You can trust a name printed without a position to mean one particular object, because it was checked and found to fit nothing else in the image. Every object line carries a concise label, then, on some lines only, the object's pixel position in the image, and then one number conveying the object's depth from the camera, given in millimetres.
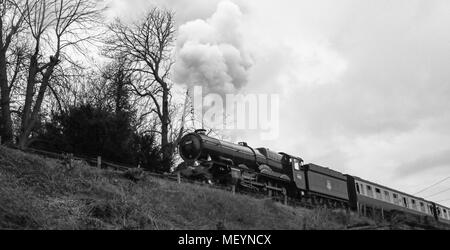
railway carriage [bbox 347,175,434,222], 31000
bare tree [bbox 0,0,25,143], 23484
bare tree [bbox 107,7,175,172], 35219
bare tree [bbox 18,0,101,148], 25159
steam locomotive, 22547
